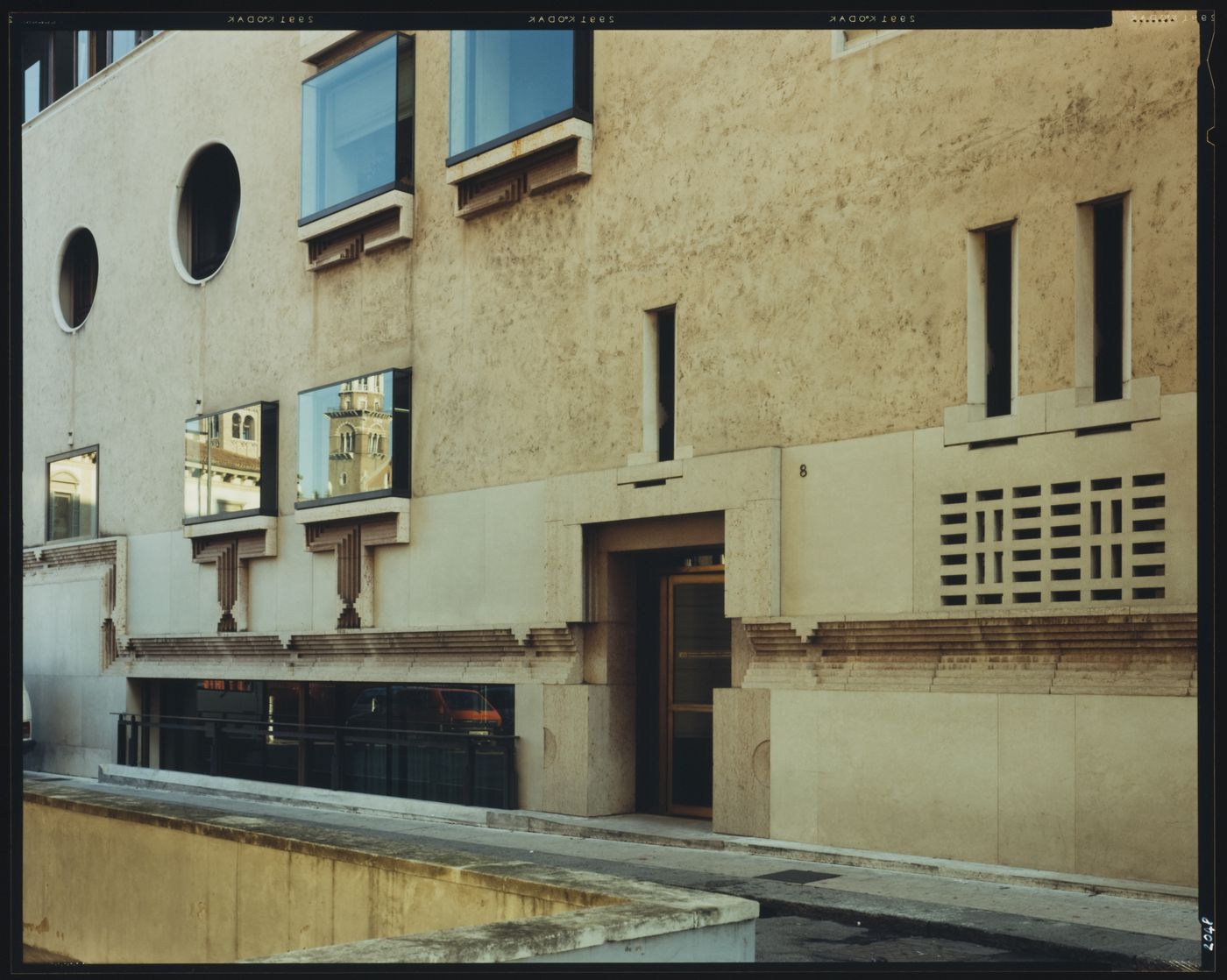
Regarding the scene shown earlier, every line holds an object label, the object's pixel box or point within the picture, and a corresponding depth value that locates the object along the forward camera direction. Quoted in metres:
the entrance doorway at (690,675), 13.46
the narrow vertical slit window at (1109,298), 9.98
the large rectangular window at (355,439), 16.38
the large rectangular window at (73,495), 22.09
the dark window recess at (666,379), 13.61
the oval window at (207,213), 20.66
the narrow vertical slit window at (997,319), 10.68
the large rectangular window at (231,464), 18.62
